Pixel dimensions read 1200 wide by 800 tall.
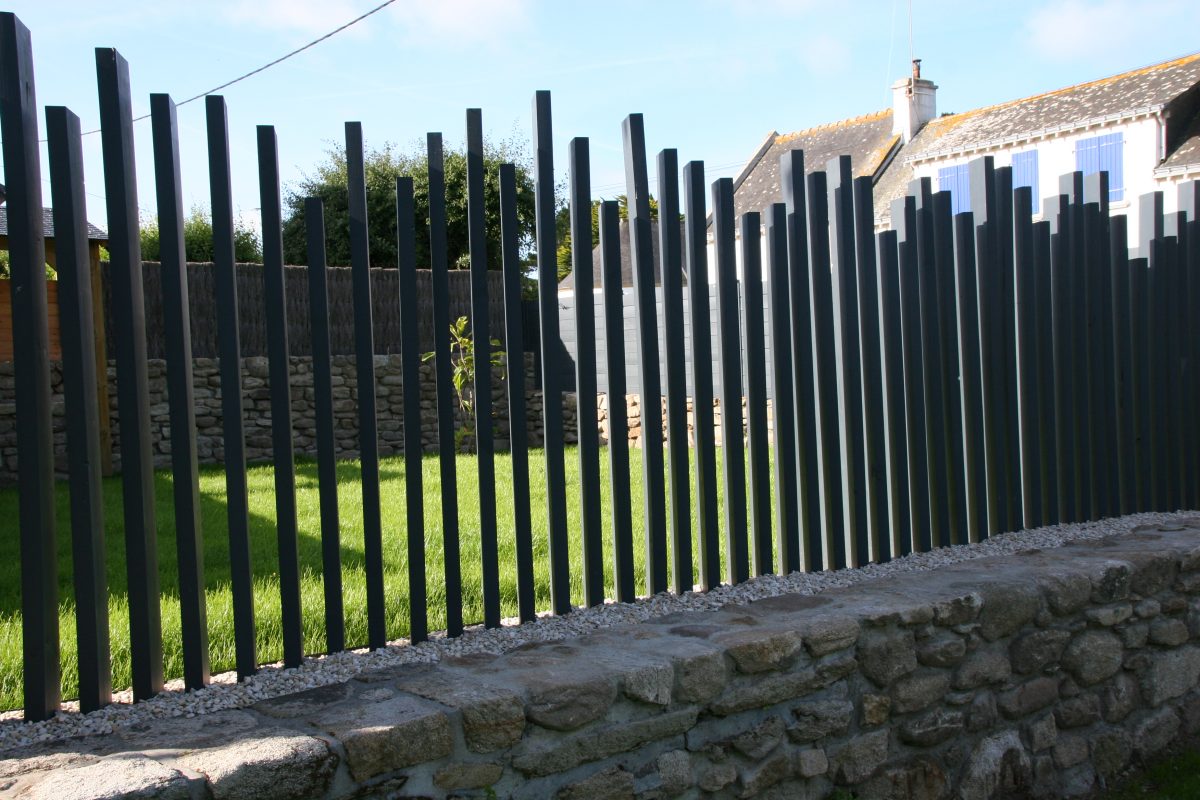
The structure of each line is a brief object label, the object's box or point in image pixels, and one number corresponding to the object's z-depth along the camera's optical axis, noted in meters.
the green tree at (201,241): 20.56
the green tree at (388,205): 22.66
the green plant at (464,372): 11.77
